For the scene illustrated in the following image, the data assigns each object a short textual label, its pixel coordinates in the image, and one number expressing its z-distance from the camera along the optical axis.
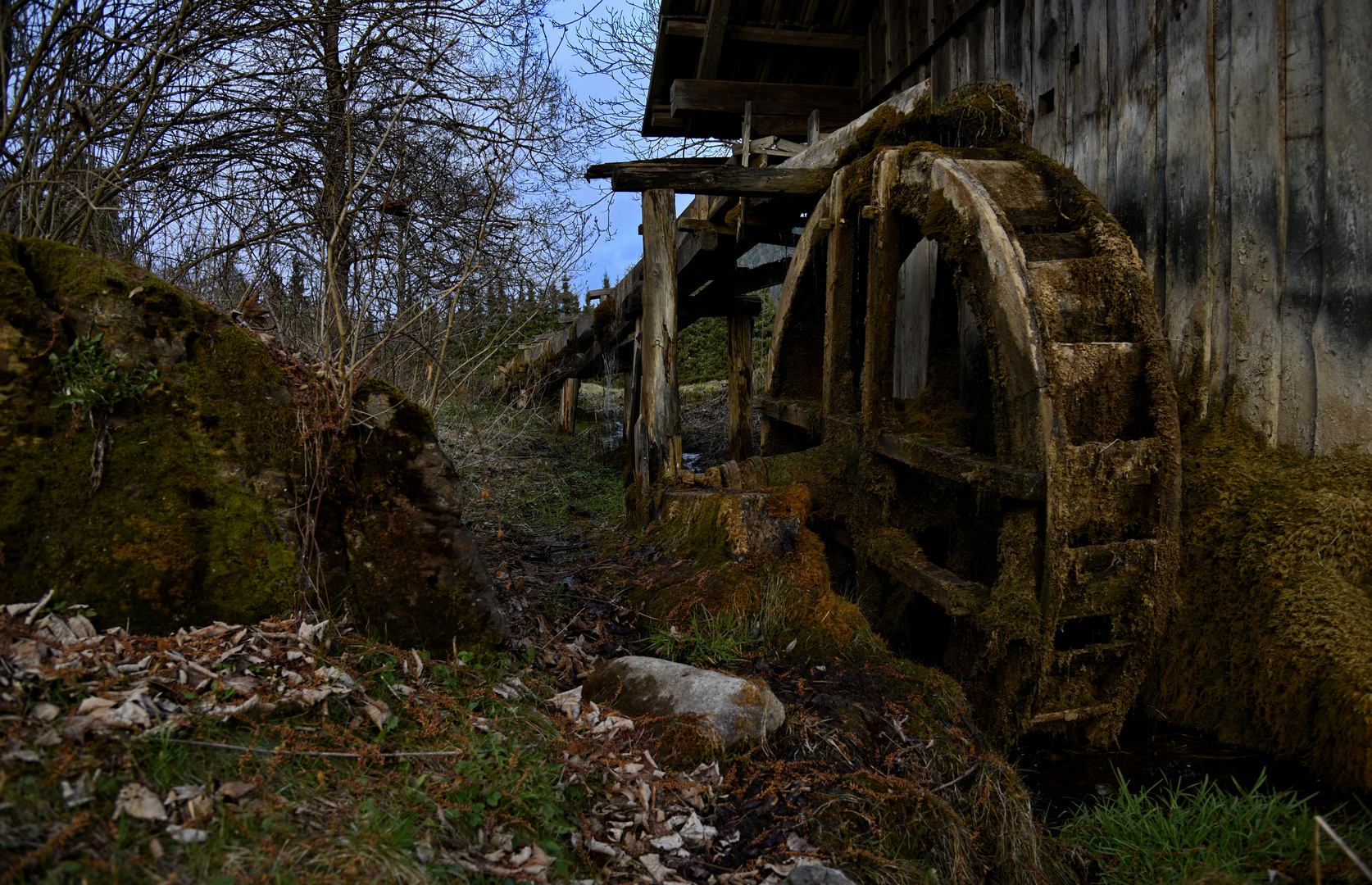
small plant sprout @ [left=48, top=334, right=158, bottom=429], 2.46
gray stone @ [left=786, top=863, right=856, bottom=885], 2.13
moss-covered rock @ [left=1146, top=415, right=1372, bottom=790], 2.73
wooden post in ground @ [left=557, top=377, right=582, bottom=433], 12.49
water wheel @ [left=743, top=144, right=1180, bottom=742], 3.34
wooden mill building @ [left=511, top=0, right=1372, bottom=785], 3.08
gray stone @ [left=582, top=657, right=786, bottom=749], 2.72
